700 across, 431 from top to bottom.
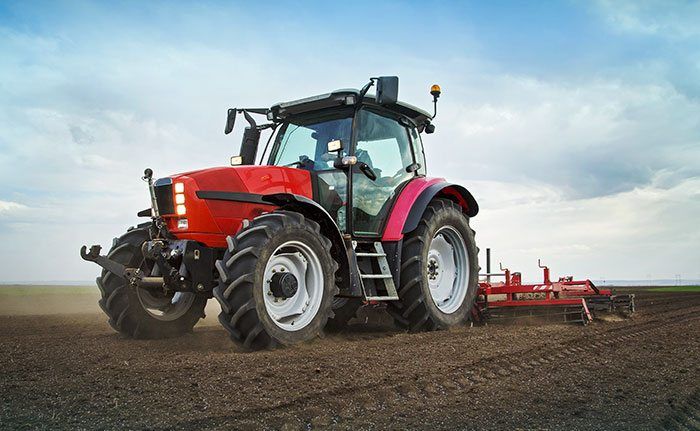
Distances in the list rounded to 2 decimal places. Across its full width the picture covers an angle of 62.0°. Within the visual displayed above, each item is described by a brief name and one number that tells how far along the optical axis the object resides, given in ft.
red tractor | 17.25
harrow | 26.66
